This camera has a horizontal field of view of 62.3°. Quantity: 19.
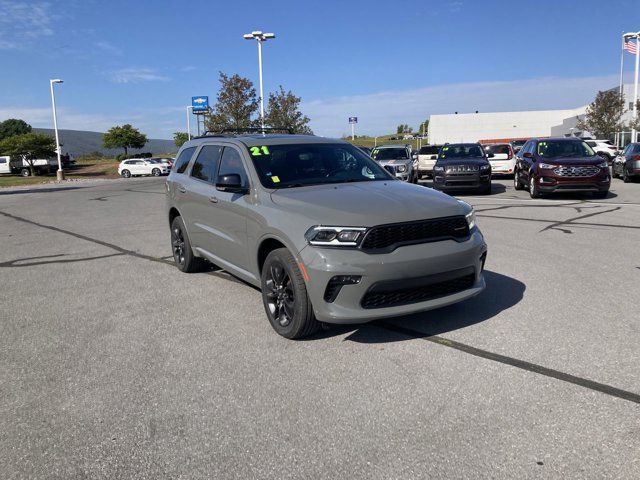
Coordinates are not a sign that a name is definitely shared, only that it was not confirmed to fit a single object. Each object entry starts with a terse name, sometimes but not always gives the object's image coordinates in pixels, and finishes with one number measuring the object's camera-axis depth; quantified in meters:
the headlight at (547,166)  14.09
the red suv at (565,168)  13.76
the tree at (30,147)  49.41
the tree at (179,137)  92.72
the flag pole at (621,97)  49.24
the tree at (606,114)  48.84
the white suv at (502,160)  22.51
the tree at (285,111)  39.19
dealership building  72.69
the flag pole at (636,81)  38.69
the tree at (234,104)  39.12
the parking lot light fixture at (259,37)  34.69
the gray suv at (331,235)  3.91
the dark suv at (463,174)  16.08
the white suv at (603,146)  32.71
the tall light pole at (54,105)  44.38
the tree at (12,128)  83.00
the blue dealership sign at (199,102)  71.26
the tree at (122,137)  79.25
